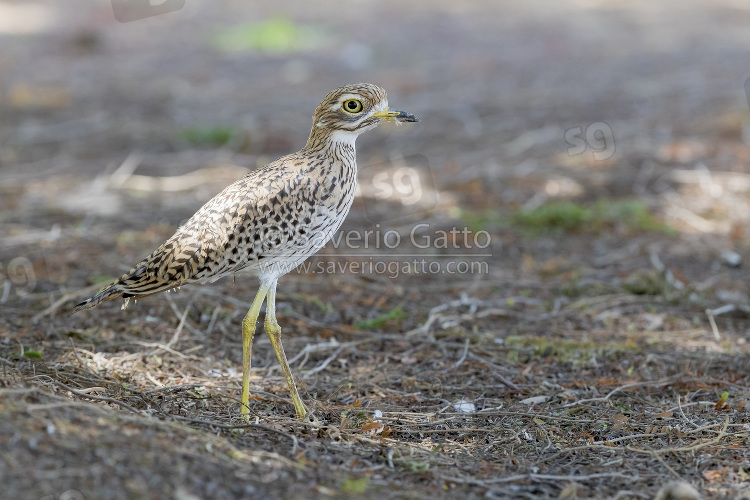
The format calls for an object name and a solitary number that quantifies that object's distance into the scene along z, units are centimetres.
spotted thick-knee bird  879
